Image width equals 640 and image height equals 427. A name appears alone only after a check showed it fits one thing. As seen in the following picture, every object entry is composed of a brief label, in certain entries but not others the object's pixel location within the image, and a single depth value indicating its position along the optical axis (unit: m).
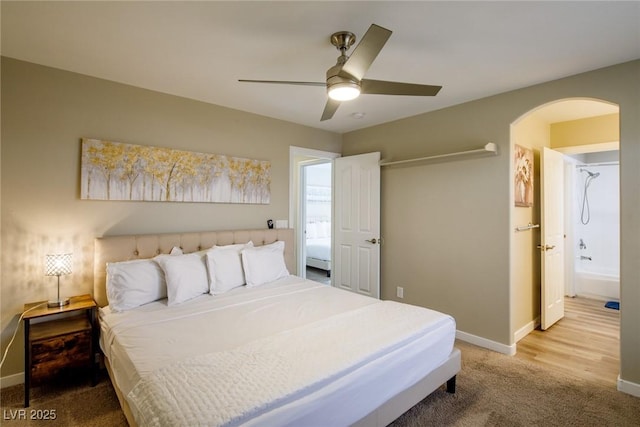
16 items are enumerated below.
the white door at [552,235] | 3.49
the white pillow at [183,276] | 2.45
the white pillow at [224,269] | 2.72
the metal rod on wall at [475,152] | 2.90
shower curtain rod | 4.88
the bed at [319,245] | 6.22
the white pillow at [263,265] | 2.95
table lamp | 2.29
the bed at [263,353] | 1.27
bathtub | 4.52
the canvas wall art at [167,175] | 2.62
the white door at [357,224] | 3.97
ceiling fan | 1.59
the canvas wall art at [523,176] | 3.18
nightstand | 2.08
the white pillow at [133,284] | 2.32
